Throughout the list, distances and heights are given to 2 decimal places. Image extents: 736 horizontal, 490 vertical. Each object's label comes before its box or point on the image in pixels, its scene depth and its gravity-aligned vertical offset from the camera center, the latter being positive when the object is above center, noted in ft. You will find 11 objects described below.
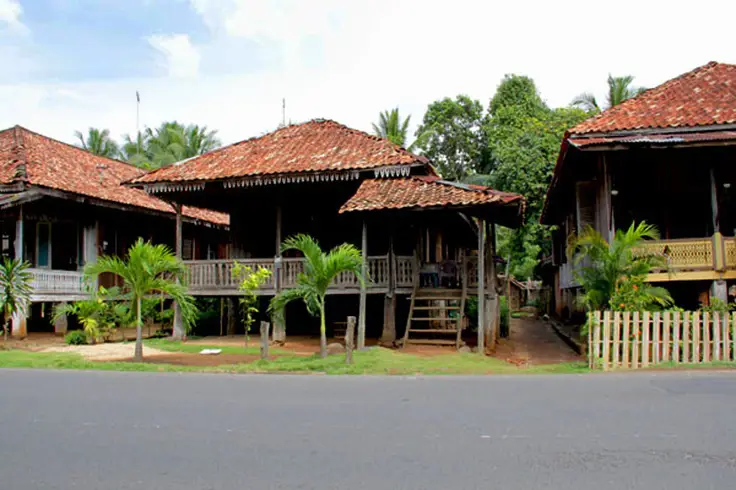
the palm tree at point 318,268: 42.63 +0.68
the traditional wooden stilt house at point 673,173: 47.57 +8.63
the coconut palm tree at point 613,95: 110.93 +30.25
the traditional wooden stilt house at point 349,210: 51.96 +5.73
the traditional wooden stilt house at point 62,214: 61.72 +7.13
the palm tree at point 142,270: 42.63 +0.67
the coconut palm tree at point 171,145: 126.53 +27.45
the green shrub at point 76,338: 59.21 -5.01
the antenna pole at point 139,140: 138.72 +29.10
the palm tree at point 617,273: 39.81 +0.21
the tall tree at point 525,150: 102.53 +20.02
